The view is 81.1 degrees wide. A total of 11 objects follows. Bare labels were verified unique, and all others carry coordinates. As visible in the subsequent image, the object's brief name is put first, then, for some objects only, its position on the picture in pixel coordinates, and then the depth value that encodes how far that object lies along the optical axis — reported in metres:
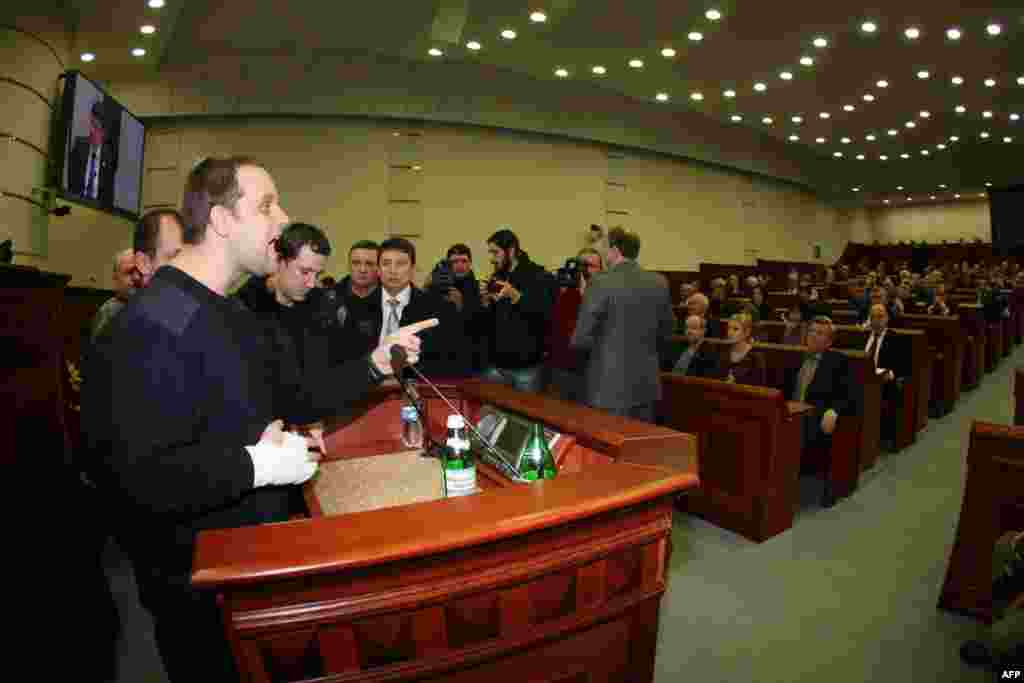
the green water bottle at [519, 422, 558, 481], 1.48
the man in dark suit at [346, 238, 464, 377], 2.71
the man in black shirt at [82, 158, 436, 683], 0.99
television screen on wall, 5.69
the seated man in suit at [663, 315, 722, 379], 4.08
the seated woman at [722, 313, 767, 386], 3.95
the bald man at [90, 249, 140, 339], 2.56
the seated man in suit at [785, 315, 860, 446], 3.80
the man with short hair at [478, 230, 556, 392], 3.69
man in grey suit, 3.14
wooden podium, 0.72
